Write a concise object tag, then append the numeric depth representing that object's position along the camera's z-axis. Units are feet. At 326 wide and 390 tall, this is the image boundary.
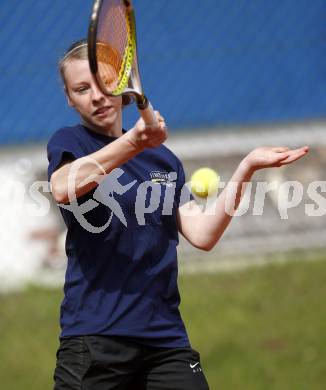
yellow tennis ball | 24.80
